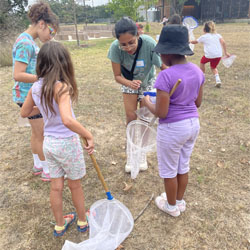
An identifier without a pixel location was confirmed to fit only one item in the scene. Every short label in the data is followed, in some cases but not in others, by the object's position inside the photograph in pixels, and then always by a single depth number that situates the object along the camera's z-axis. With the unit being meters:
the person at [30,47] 2.15
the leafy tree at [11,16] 12.22
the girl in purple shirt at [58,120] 1.51
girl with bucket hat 1.59
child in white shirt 5.53
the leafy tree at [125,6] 17.39
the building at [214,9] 30.58
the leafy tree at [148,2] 18.65
